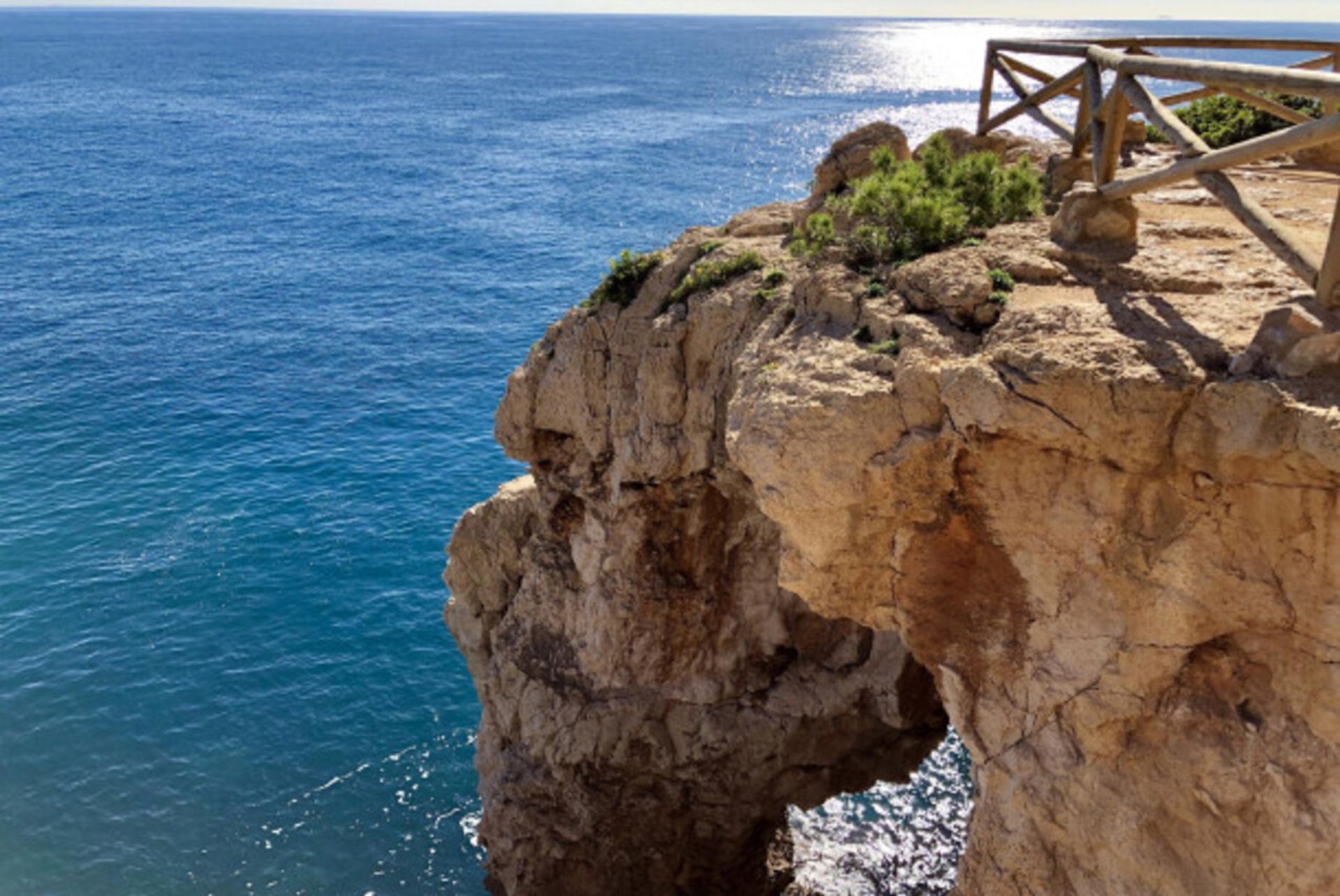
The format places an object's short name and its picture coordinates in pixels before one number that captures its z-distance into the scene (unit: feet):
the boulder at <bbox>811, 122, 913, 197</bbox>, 87.40
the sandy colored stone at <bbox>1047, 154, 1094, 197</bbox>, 73.15
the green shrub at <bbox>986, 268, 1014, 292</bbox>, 56.80
